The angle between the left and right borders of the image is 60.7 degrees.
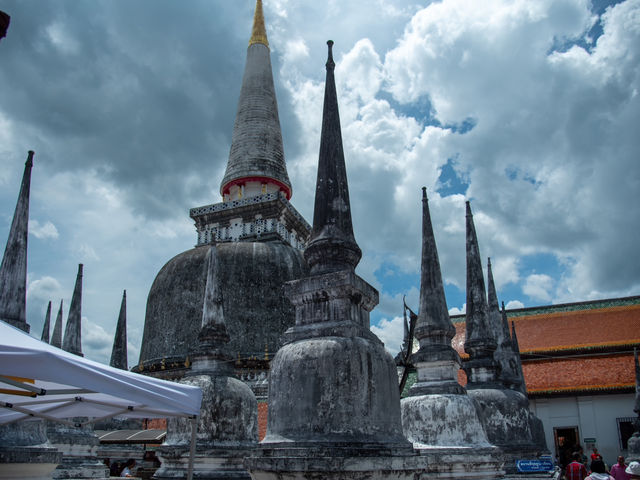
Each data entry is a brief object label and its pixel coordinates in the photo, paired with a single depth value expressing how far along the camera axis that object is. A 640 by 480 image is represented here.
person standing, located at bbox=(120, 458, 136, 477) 14.83
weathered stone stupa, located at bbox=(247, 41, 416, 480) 4.91
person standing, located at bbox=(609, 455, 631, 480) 11.65
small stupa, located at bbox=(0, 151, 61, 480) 7.73
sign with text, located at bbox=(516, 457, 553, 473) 8.64
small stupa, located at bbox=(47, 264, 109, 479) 12.20
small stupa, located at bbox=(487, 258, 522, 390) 11.96
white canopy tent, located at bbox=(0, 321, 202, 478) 4.61
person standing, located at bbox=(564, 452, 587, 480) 11.40
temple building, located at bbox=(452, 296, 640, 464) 27.55
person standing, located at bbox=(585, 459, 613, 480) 6.04
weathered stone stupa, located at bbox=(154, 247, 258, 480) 9.45
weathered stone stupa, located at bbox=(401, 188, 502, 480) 7.66
